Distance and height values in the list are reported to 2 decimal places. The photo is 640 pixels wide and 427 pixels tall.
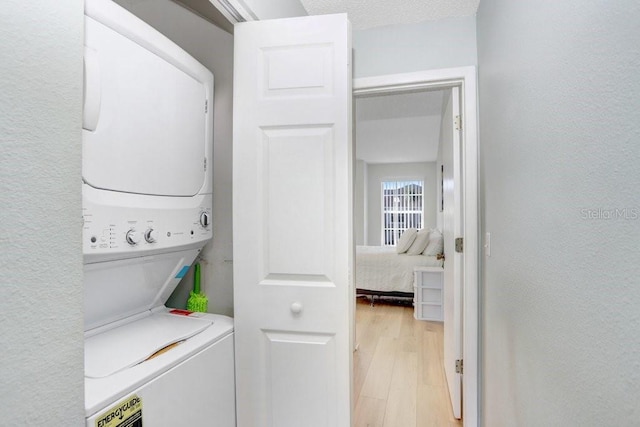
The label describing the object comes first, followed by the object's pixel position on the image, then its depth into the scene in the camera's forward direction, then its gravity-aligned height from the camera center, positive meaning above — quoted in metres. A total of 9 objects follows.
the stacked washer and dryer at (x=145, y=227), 0.98 -0.03
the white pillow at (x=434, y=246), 4.32 -0.38
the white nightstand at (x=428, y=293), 3.85 -0.88
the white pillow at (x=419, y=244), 4.42 -0.36
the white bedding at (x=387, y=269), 4.32 -0.69
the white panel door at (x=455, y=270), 1.93 -0.32
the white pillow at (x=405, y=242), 4.49 -0.33
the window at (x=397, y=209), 8.34 +0.20
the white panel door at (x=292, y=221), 1.38 -0.01
